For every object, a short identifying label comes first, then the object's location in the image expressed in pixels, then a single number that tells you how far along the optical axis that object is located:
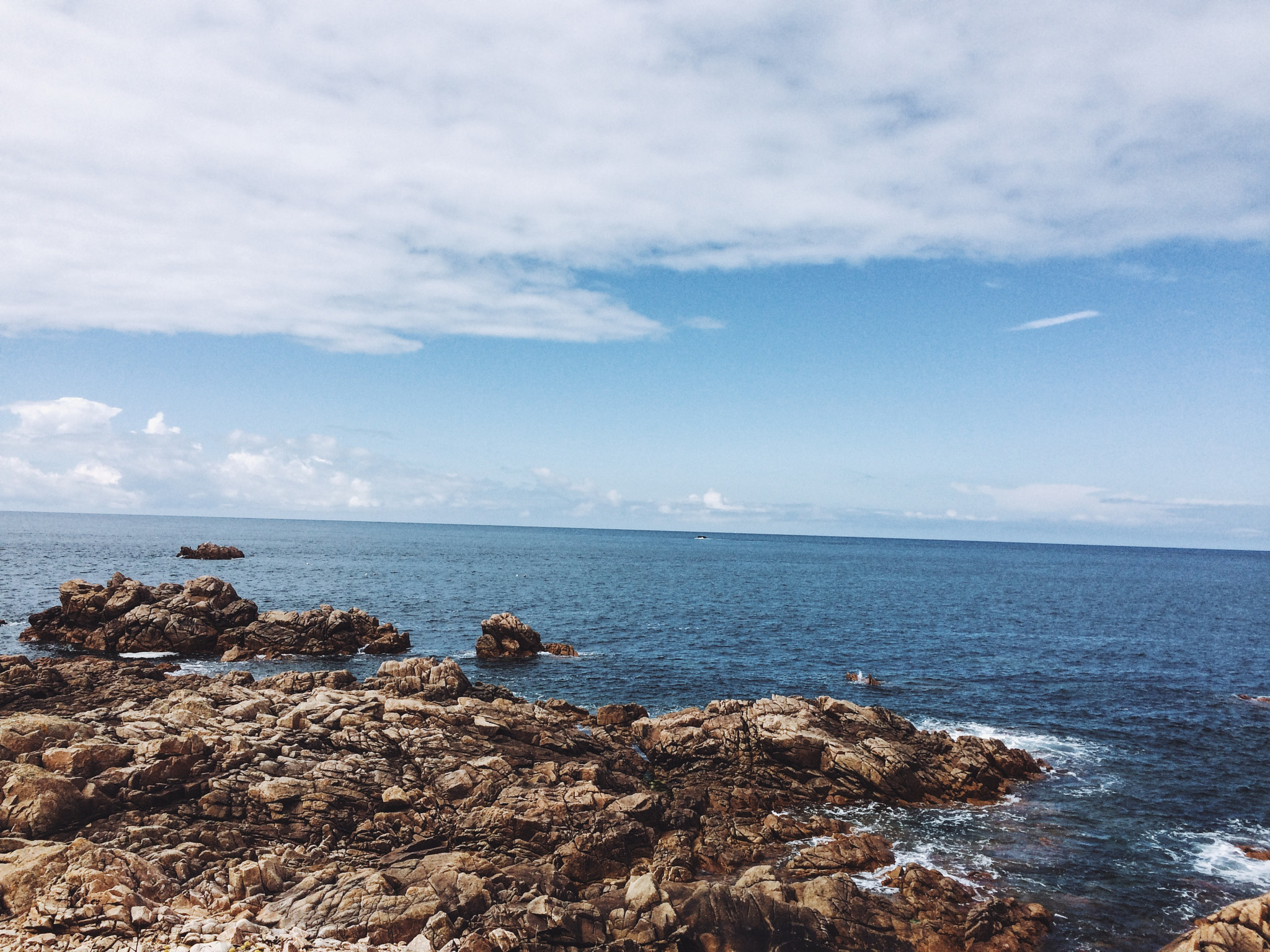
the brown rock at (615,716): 41.69
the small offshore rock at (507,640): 61.50
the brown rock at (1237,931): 18.52
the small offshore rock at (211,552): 143.38
